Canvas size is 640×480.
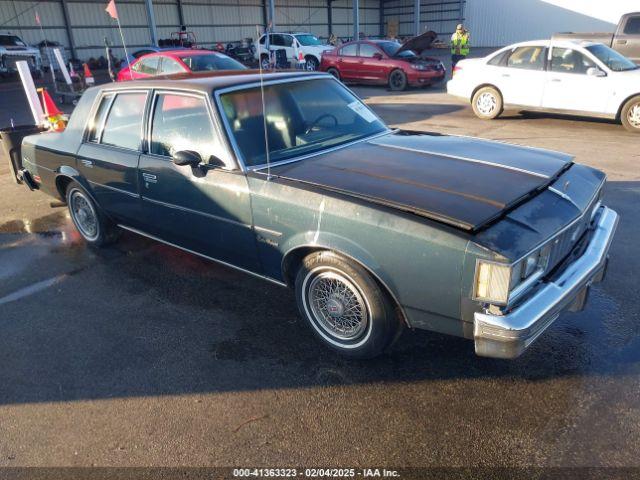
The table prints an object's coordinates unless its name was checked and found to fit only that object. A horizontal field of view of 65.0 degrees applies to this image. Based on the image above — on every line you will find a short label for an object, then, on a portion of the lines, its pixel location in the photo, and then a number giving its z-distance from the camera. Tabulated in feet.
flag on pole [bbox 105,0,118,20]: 25.05
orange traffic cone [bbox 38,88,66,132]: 22.50
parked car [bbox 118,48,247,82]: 40.60
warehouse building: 87.76
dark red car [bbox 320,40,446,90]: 49.34
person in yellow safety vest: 50.78
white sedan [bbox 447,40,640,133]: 29.22
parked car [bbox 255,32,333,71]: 66.54
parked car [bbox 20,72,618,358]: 8.33
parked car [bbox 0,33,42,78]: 73.15
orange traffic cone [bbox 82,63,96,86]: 44.44
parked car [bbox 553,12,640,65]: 41.50
